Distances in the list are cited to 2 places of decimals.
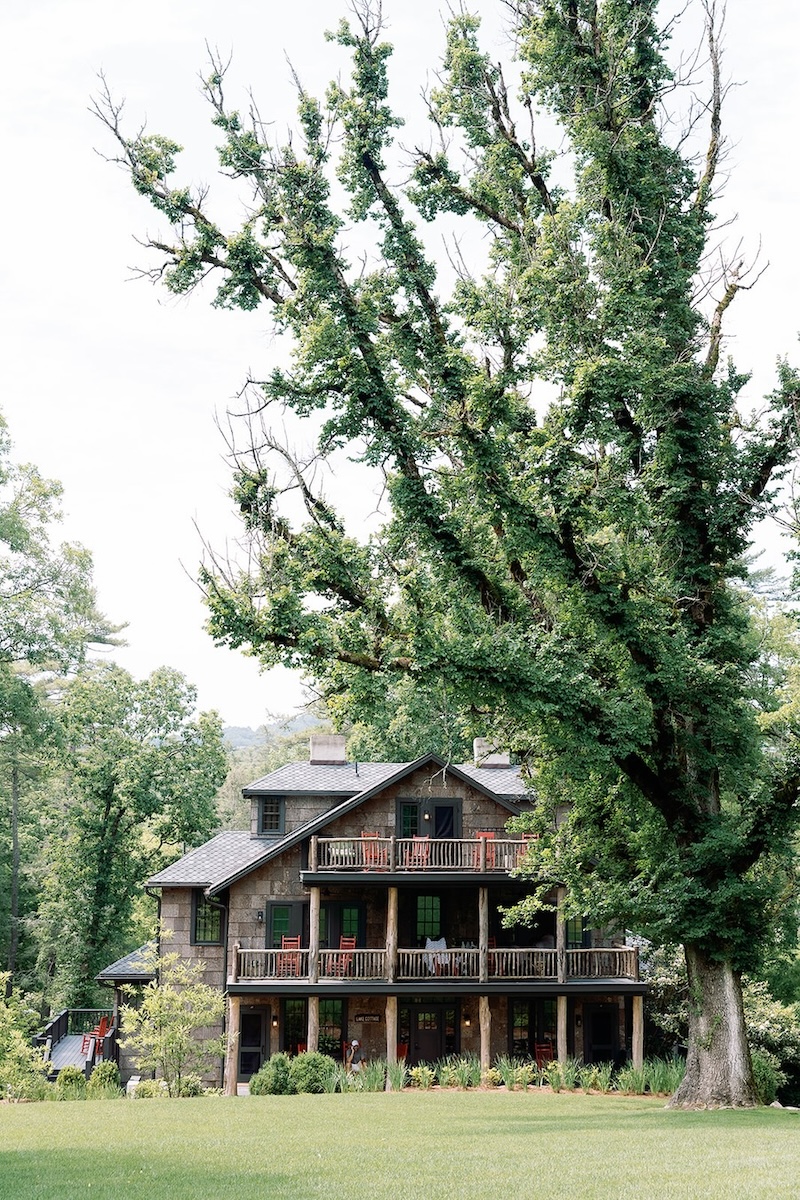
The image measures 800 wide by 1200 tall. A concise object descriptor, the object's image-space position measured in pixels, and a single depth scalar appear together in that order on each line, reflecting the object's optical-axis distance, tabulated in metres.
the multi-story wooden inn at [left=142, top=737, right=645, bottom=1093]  28.81
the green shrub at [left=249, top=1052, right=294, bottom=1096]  24.22
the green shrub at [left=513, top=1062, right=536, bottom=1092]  25.17
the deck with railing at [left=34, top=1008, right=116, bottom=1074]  32.28
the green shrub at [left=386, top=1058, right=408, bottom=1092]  24.44
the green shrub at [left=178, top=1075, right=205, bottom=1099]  24.67
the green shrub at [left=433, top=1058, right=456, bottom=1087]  25.64
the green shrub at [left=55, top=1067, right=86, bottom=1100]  25.31
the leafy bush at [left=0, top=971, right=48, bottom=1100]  24.12
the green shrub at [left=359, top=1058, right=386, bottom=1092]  24.55
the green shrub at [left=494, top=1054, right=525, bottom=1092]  25.17
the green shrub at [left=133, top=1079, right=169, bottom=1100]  25.11
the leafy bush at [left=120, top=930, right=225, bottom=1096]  24.23
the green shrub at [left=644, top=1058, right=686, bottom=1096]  23.50
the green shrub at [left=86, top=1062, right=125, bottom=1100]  25.58
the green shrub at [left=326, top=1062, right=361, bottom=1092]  24.35
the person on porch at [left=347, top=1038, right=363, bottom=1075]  29.94
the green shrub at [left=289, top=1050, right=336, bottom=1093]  24.23
